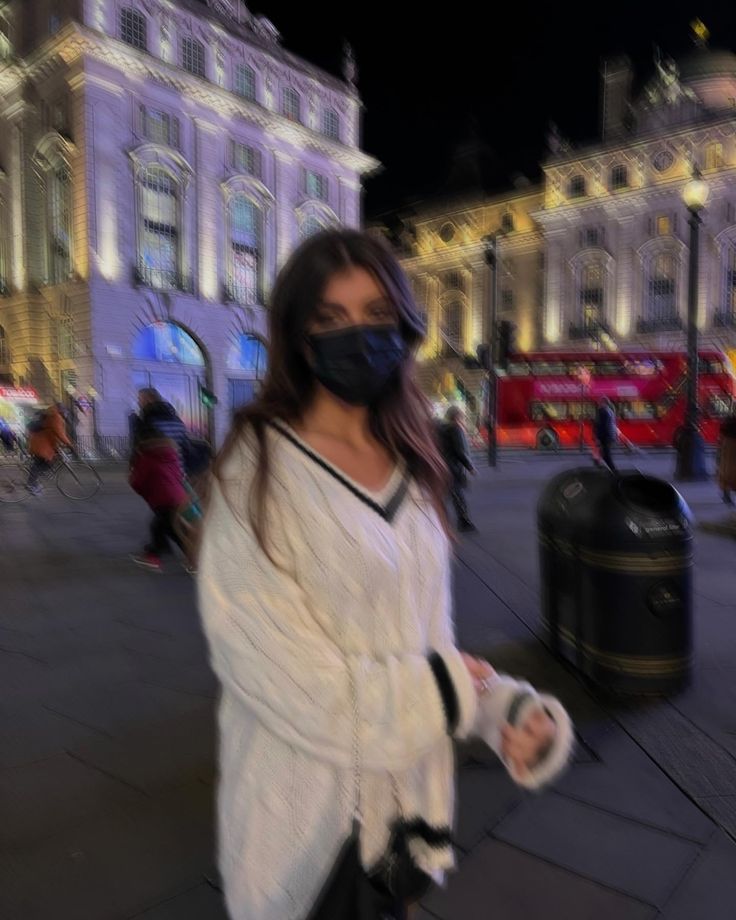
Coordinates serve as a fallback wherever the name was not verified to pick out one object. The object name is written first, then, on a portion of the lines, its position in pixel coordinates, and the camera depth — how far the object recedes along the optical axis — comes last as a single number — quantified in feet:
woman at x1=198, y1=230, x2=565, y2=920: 3.51
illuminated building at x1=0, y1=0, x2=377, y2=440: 95.04
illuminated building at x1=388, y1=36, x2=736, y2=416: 140.67
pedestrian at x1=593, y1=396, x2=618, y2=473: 48.93
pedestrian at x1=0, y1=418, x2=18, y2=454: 65.67
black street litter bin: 12.70
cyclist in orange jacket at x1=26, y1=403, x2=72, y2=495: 38.93
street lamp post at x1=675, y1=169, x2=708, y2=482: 45.27
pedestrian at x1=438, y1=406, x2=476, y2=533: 29.50
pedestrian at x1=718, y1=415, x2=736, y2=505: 28.14
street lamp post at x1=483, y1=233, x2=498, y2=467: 62.77
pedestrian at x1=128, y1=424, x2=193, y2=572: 22.49
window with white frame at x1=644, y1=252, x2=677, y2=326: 145.79
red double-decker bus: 81.87
